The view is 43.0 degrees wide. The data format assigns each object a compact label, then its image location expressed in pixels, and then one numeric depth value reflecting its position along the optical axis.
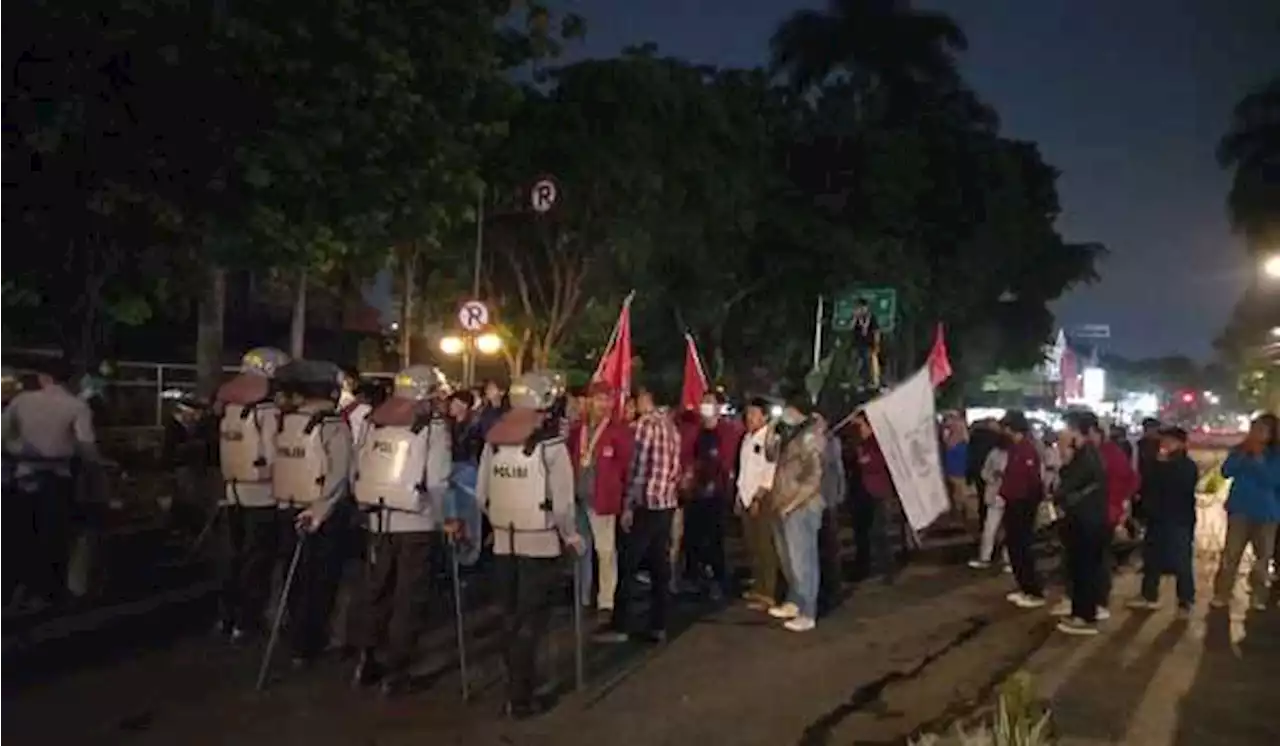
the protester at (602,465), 12.27
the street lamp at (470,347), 24.64
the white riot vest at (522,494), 9.27
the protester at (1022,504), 14.73
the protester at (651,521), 12.08
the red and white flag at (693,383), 16.67
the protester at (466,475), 11.97
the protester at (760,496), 13.69
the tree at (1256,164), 48.03
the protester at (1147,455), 15.02
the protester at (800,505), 12.66
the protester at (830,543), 14.30
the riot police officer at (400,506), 9.68
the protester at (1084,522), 13.23
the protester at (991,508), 17.89
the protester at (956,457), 21.95
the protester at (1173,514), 14.54
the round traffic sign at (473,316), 22.31
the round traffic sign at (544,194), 25.09
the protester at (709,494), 14.44
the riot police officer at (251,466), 10.76
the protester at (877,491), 16.45
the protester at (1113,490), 13.94
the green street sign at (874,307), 31.62
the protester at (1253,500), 14.72
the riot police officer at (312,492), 10.23
